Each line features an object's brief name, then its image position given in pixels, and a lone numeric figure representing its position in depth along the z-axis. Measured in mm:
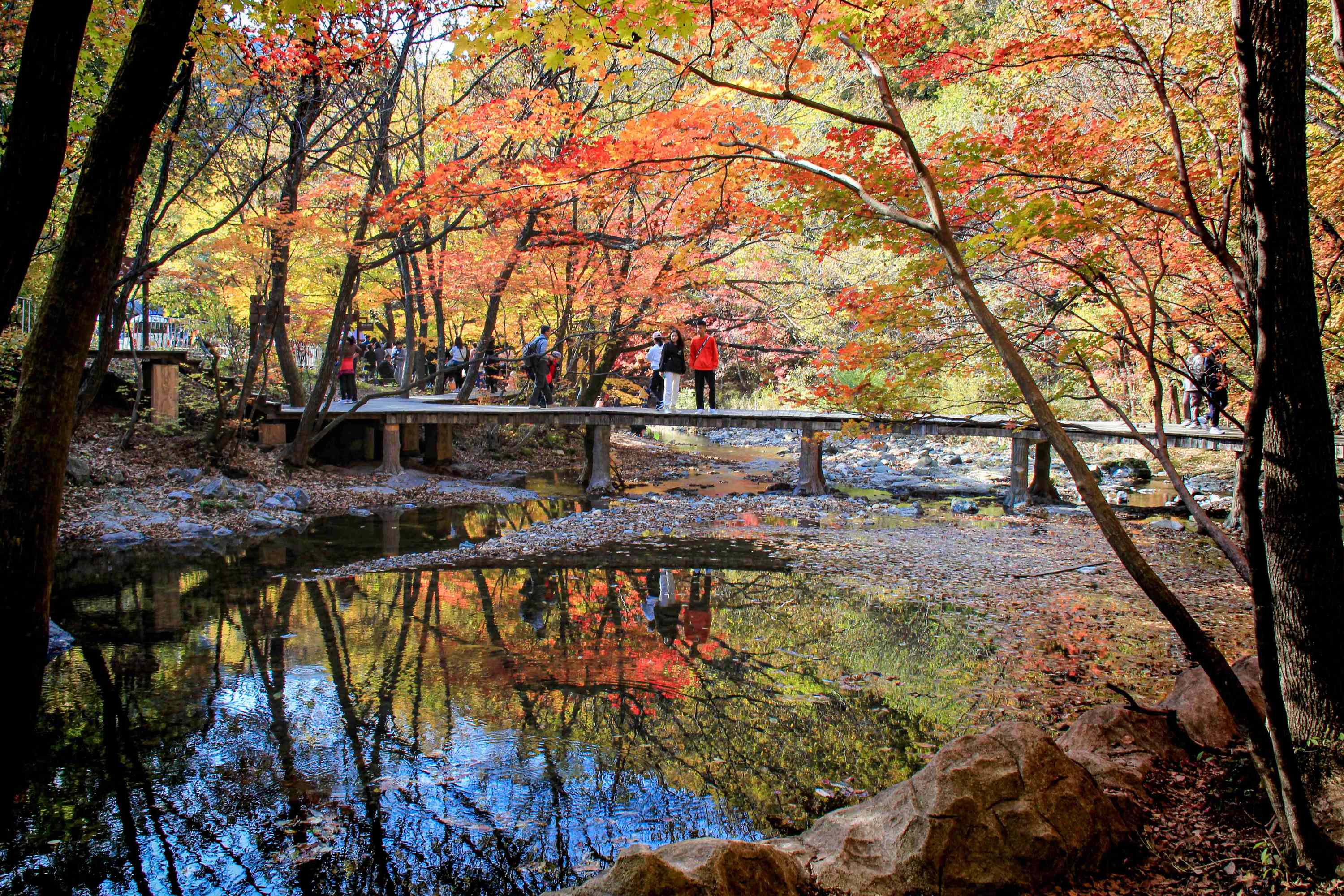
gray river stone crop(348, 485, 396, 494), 15523
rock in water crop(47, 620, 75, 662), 7016
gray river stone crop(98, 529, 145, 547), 11180
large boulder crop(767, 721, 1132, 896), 3389
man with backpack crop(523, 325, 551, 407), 18625
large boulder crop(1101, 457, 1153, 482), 20359
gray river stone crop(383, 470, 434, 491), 16484
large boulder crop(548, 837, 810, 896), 2959
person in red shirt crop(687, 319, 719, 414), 17047
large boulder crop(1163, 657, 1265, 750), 4371
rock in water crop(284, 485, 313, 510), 14055
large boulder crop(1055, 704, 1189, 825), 4031
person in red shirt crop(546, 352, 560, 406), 19500
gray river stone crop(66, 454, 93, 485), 12312
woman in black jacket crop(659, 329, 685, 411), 17328
